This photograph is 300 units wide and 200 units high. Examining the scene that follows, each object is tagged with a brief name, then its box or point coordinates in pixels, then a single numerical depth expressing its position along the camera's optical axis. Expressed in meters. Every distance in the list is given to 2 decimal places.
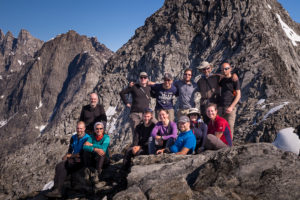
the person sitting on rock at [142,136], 7.79
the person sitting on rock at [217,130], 6.81
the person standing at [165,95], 9.39
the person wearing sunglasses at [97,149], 7.68
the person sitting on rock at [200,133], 6.92
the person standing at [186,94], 9.36
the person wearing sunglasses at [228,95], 8.59
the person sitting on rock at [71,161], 7.38
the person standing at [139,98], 9.62
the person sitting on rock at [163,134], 7.22
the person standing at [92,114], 9.57
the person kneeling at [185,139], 6.55
